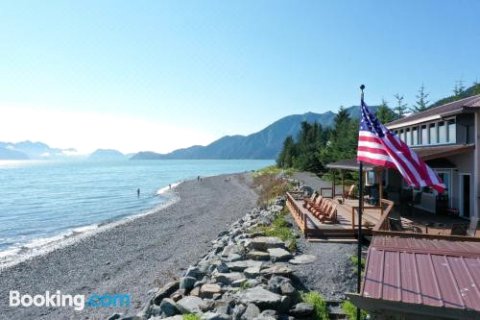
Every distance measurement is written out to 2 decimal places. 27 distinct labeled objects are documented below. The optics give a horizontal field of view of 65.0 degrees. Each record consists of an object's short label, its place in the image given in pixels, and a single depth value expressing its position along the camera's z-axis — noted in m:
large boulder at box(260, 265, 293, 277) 10.34
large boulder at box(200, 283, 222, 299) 10.32
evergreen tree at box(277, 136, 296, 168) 75.76
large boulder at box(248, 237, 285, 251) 13.40
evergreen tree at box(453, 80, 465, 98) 52.32
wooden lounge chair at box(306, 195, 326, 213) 16.85
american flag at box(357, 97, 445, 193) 6.70
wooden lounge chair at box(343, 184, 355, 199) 23.42
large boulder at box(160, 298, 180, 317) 9.77
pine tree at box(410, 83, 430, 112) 56.34
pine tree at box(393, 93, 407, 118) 55.78
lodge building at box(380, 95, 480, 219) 16.86
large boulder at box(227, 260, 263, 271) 11.83
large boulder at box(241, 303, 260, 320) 8.09
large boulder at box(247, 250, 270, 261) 12.59
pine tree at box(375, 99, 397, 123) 44.50
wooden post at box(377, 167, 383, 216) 17.51
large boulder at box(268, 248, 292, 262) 12.05
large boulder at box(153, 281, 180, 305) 11.35
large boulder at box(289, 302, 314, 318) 8.41
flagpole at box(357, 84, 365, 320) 7.42
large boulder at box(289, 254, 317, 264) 11.76
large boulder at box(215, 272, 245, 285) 10.91
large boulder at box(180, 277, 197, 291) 11.53
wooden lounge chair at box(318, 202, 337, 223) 15.27
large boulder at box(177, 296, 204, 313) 9.45
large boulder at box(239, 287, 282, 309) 8.52
